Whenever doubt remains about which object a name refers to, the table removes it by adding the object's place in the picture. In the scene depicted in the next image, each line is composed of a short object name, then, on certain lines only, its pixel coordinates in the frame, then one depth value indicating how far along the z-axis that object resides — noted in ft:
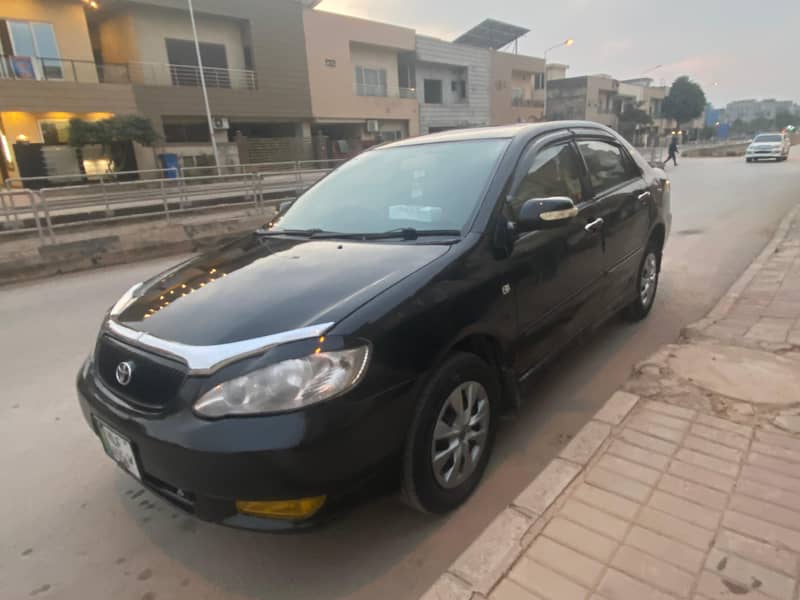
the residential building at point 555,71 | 213.25
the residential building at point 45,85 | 70.64
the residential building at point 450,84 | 130.41
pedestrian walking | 88.85
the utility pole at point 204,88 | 84.21
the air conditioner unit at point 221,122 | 90.33
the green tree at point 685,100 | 225.97
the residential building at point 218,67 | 84.94
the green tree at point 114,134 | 71.36
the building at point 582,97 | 195.42
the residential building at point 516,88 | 151.23
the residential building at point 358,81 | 105.60
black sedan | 6.00
